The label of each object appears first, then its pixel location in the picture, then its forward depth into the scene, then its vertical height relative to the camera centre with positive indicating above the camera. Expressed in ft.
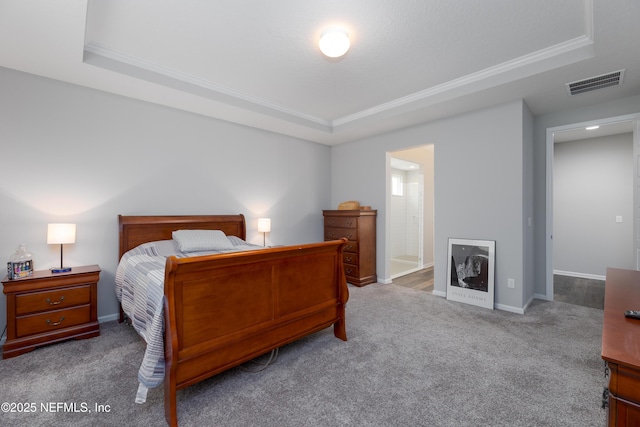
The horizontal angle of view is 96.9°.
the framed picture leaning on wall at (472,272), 11.31 -2.35
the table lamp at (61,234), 8.38 -0.62
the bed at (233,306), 5.19 -2.09
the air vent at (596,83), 8.85 +4.37
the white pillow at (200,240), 10.33 -0.99
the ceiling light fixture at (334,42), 7.41 +4.60
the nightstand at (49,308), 7.60 -2.72
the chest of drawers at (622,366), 2.54 -1.36
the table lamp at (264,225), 13.70 -0.51
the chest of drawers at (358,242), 14.73 -1.46
